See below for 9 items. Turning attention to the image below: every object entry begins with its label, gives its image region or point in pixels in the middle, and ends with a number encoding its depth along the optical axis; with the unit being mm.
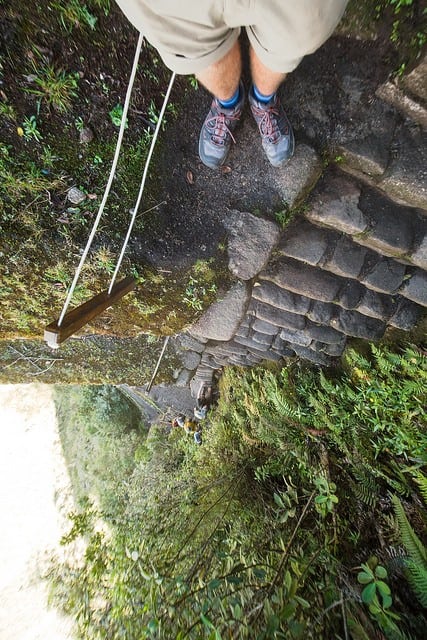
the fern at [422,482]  2348
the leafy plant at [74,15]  1614
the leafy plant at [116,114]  1897
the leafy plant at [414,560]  1978
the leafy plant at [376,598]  1590
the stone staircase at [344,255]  2018
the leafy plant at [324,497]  2436
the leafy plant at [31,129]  1801
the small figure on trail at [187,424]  5465
